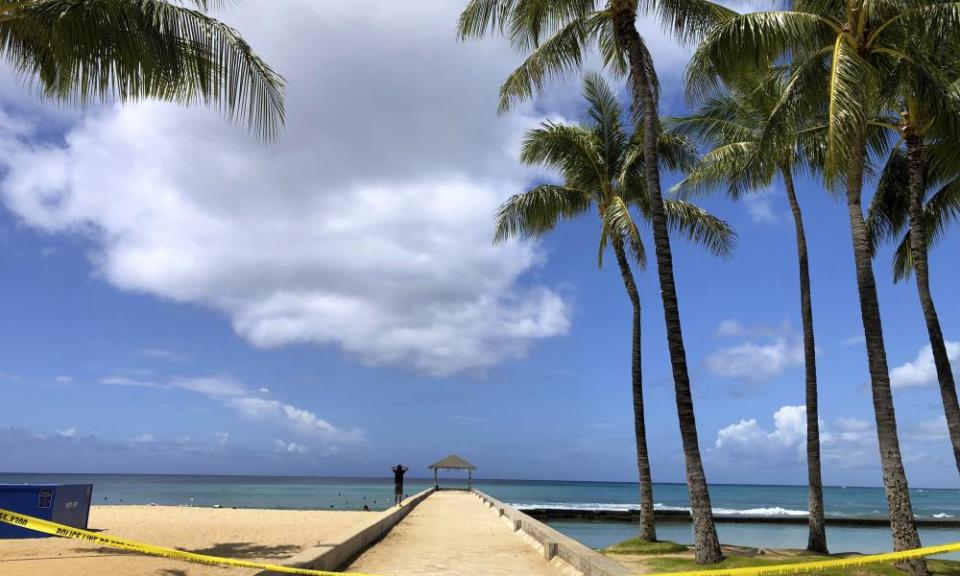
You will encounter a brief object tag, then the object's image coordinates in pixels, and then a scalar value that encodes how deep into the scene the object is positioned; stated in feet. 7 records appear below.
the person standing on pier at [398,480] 99.09
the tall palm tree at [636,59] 36.29
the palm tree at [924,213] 45.37
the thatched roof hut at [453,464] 128.36
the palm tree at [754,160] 47.52
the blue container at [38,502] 45.24
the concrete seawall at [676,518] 140.05
